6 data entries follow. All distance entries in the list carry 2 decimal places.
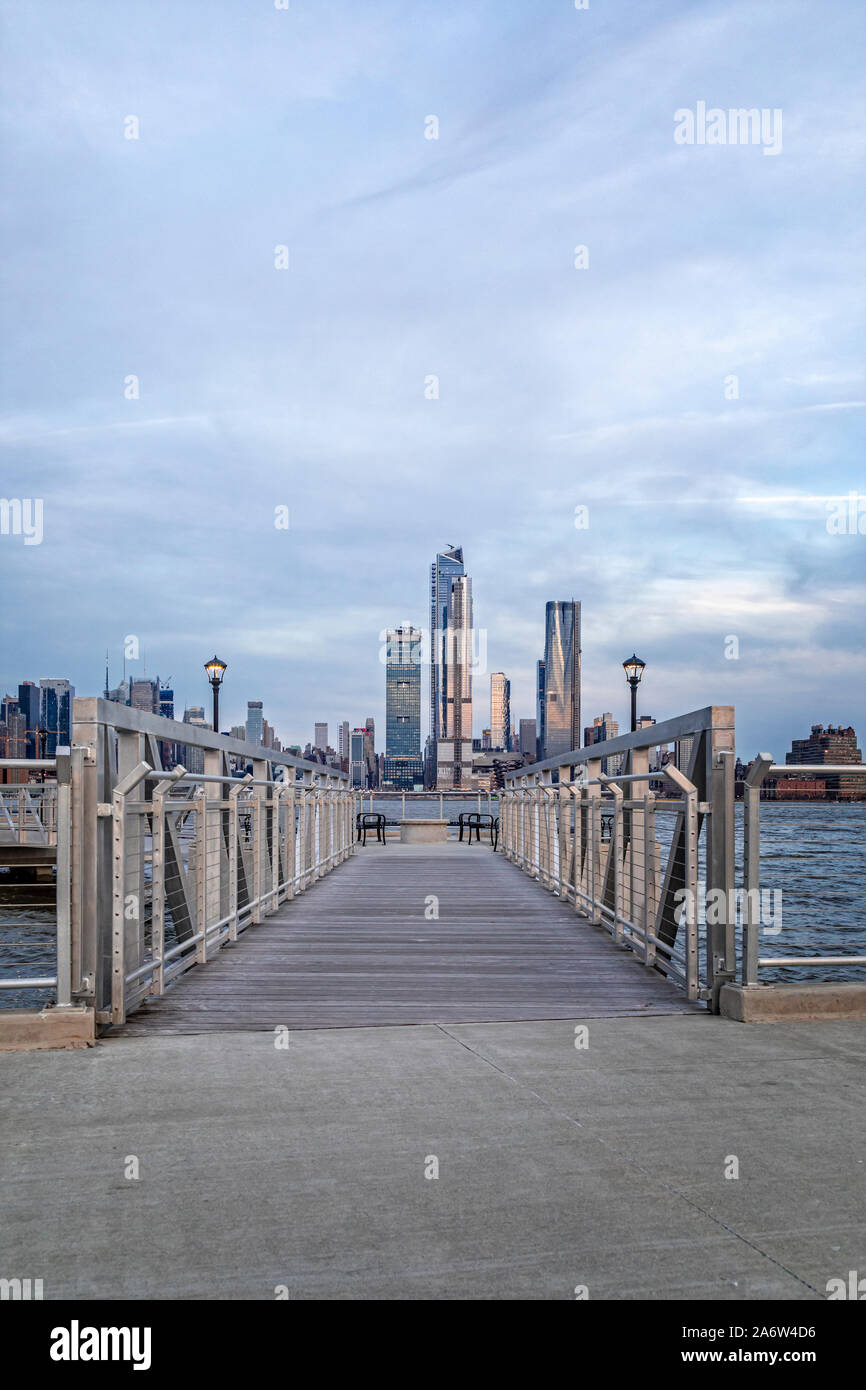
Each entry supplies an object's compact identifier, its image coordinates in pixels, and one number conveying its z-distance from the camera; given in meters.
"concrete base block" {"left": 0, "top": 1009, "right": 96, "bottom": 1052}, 4.88
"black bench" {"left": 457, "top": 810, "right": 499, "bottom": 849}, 23.30
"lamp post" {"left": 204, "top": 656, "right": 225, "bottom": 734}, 25.94
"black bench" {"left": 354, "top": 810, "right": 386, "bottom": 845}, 24.72
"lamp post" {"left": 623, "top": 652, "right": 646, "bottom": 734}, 24.06
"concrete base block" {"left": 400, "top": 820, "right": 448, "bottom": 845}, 25.27
